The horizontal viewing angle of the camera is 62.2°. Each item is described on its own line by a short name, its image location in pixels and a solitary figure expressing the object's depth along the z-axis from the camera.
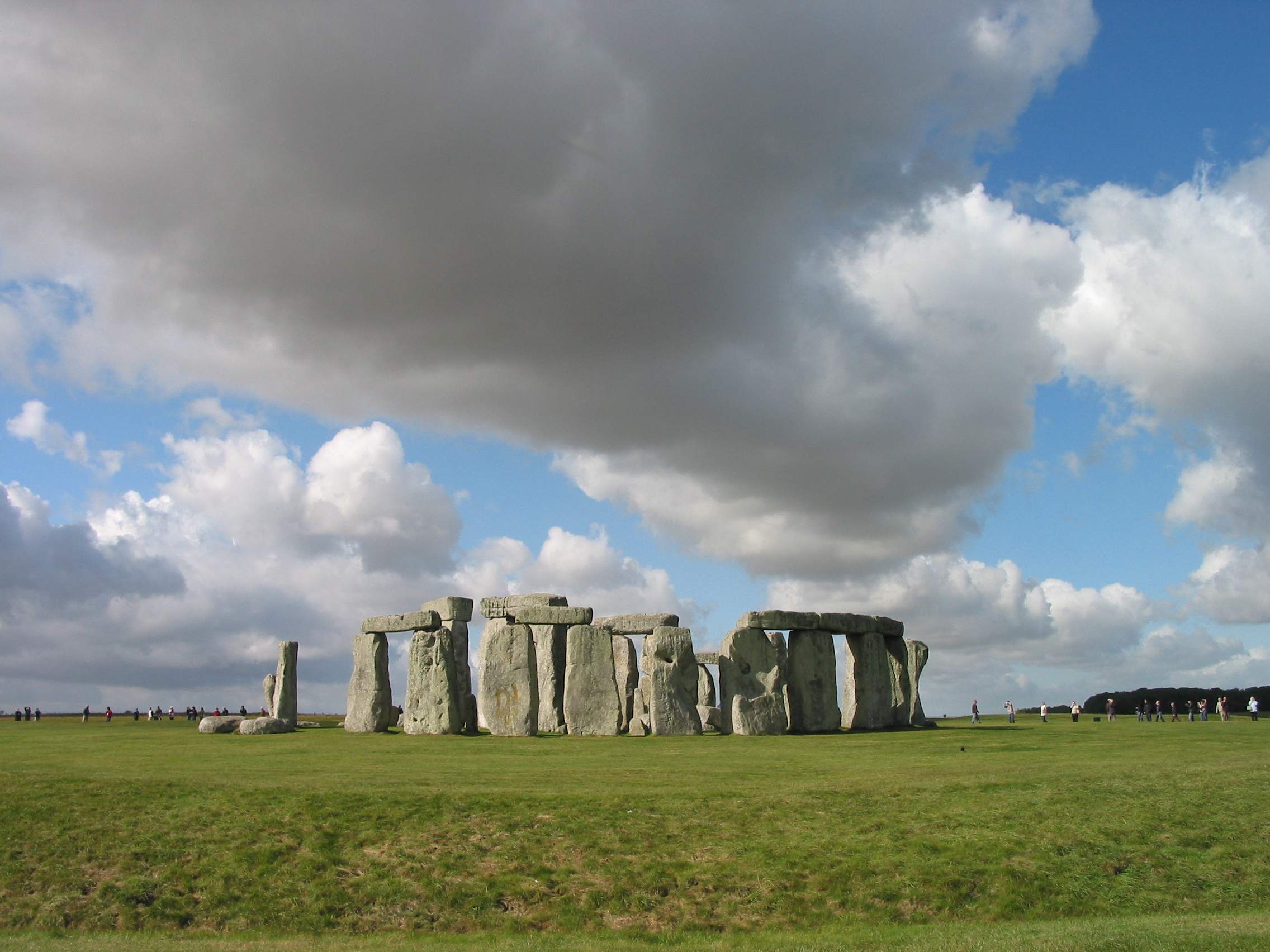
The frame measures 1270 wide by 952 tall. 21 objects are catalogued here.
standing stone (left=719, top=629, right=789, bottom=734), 27.12
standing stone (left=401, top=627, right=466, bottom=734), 27.59
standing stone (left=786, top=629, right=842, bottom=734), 28.73
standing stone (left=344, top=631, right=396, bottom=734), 29.34
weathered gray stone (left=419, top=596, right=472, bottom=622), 29.56
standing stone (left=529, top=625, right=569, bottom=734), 28.09
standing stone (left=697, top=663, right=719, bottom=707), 32.94
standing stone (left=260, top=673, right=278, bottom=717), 31.97
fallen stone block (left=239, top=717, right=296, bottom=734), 27.31
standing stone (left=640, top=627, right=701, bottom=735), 26.50
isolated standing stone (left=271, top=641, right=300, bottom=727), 30.95
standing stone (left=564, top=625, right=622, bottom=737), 26.78
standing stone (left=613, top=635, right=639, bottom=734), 29.50
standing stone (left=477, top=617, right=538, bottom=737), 26.77
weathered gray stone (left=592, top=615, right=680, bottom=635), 27.59
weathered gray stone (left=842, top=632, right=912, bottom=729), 30.14
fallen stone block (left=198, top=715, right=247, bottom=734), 27.47
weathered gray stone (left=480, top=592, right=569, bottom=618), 30.23
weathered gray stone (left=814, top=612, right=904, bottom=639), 29.67
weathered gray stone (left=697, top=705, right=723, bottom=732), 28.91
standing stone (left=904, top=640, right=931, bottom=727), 31.97
